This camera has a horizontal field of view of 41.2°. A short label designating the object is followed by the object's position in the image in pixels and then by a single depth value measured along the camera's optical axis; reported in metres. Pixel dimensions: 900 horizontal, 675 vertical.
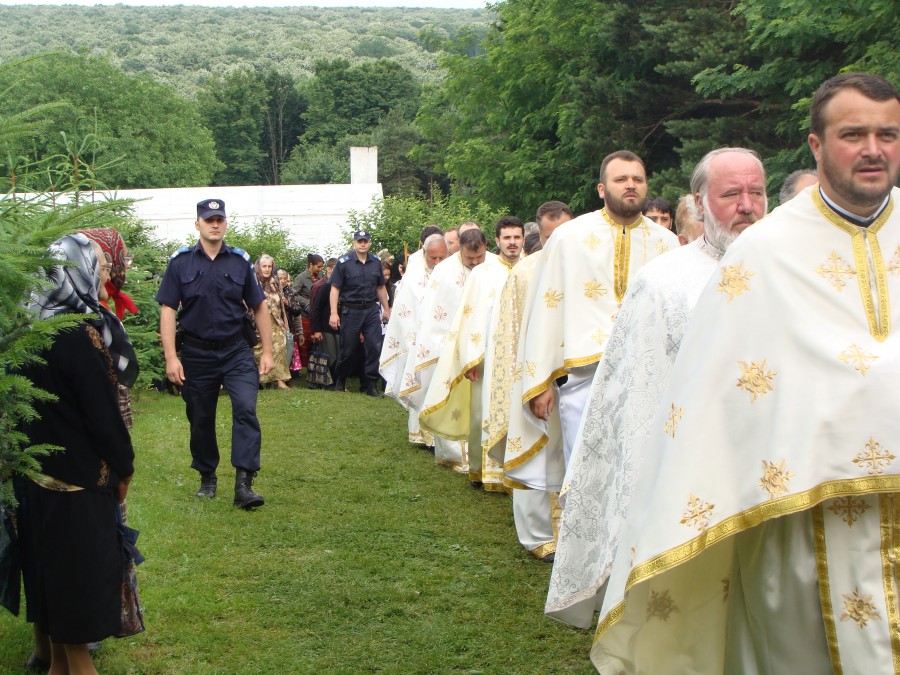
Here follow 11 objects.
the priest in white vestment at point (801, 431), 3.38
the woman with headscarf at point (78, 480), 4.71
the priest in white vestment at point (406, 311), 13.09
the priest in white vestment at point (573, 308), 6.57
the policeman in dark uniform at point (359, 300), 16.48
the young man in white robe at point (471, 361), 9.81
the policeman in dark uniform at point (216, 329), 8.77
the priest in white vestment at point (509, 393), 7.62
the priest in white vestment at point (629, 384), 4.61
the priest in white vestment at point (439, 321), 10.92
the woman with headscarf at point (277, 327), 17.58
